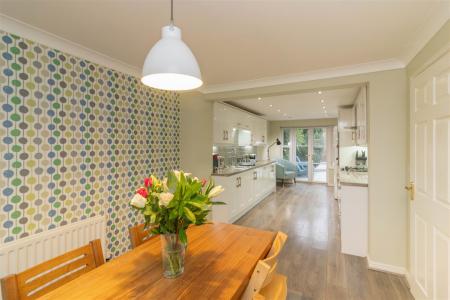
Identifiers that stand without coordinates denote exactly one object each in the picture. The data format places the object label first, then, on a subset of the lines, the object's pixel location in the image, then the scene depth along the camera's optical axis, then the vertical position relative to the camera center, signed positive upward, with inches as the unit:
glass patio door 307.4 +2.6
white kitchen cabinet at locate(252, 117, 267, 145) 245.3 +25.9
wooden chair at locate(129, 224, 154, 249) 62.1 -24.2
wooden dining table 40.5 -25.7
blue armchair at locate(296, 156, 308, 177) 318.3 -22.0
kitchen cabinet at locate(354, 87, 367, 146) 115.6 +19.8
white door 59.2 -8.5
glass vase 45.4 -21.3
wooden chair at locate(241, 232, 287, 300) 39.3 -24.8
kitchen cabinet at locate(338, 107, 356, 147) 188.7 +24.4
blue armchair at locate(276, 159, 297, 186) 286.2 -23.5
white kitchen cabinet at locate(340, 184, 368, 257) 111.7 -34.2
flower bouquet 43.2 -11.3
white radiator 63.7 -30.8
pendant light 39.3 +16.9
